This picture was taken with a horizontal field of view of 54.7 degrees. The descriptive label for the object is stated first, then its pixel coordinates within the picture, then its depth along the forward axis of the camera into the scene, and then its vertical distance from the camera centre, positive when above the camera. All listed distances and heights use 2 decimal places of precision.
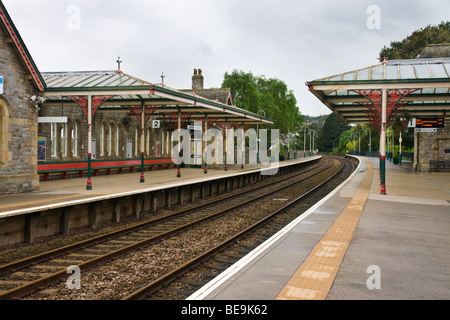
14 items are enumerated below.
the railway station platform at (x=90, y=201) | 10.59 -1.63
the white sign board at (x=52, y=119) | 15.37 +1.09
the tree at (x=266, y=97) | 53.41 +7.00
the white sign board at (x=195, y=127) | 32.01 +1.68
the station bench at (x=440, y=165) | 31.53 -1.01
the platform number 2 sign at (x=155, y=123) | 28.20 +1.75
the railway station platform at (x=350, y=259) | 5.38 -1.75
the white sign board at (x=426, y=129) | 25.58 +1.28
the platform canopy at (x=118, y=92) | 17.14 +2.46
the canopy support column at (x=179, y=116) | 24.63 +1.90
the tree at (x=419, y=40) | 53.84 +14.02
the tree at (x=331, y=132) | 130.38 +5.71
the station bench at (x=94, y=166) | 19.53 -0.90
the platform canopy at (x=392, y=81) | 16.70 +2.72
